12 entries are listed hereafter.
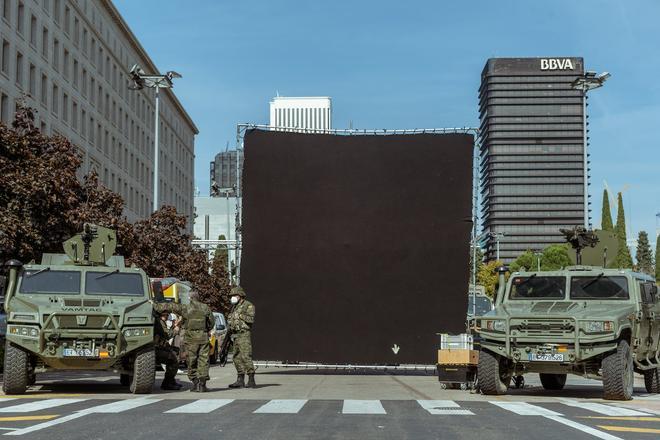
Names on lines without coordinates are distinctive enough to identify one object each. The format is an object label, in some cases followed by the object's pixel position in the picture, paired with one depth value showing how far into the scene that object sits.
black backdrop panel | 22.36
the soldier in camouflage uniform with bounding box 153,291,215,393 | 16.81
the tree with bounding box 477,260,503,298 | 113.62
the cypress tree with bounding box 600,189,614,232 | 139.51
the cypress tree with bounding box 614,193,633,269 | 120.06
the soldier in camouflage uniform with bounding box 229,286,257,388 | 17.81
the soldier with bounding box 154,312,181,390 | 17.11
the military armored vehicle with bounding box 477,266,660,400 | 14.80
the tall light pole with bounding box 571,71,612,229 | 42.12
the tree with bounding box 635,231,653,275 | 162.00
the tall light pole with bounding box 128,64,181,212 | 37.20
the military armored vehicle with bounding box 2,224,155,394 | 15.17
